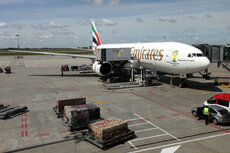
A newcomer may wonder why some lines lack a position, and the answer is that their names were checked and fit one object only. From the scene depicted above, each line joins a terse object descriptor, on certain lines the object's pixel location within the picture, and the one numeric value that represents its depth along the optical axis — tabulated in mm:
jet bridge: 31234
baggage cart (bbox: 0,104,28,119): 16344
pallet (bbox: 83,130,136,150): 11328
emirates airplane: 23938
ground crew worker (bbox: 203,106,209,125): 14539
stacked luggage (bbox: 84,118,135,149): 11453
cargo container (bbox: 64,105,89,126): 13866
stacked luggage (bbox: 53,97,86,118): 16594
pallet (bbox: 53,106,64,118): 16258
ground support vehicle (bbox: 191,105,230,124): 14422
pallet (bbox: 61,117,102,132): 13719
